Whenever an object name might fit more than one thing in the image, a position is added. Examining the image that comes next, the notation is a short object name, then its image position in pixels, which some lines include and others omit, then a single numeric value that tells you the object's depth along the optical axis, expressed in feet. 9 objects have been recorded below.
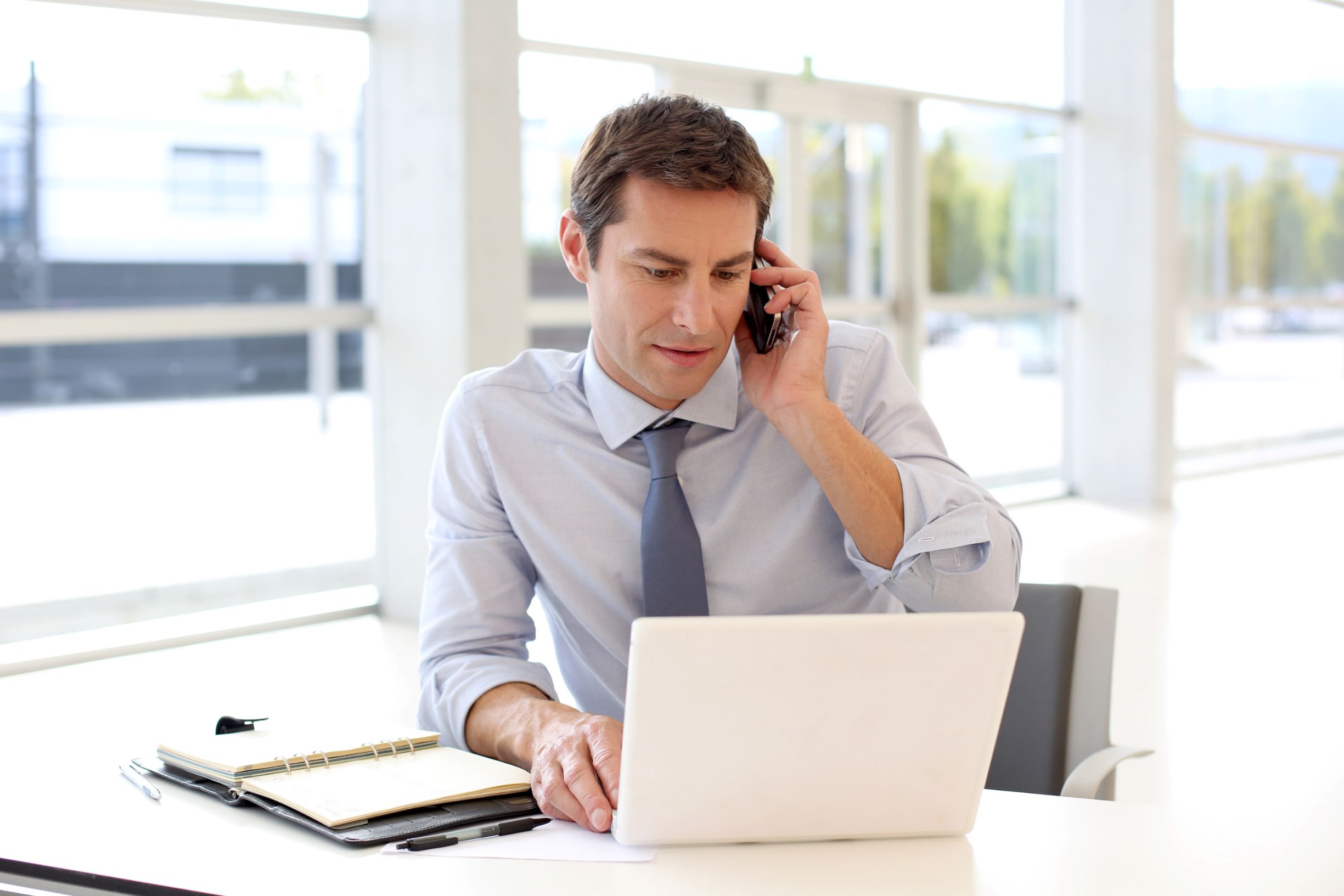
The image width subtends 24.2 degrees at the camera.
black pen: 9.58
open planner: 9.78
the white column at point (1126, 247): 37.89
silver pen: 9.98
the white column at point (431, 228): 22.66
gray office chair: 11.36
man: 10.84
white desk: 9.36
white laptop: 9.30
